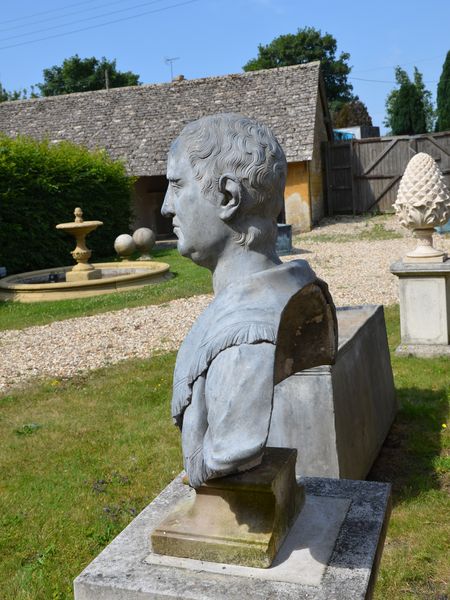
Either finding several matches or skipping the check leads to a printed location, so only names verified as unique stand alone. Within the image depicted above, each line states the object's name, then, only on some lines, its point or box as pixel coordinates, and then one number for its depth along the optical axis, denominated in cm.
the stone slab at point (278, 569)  170
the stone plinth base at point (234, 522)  178
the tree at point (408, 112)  3559
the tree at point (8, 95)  5245
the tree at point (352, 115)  4500
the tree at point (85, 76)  4716
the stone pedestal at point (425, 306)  664
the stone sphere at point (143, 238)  1745
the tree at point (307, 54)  4828
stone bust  166
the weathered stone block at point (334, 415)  369
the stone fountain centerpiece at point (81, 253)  1406
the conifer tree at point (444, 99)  3441
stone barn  2077
